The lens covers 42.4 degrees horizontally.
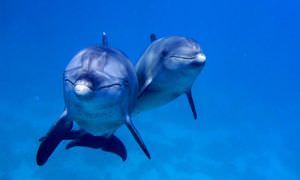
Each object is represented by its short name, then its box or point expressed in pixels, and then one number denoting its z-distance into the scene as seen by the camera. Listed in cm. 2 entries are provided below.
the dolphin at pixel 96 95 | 414
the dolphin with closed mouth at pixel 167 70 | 576
